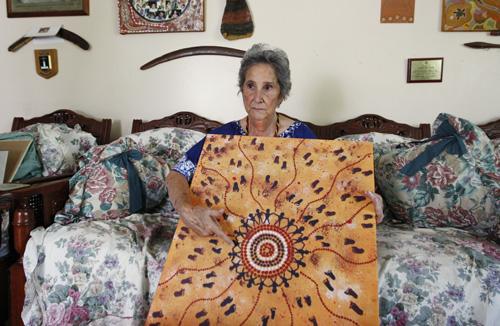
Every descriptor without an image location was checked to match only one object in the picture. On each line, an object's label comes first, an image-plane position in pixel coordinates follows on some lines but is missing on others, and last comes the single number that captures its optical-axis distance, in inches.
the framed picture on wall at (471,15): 81.5
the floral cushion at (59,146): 78.0
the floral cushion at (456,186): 52.6
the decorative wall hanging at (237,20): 87.1
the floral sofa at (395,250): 45.0
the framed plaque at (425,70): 84.2
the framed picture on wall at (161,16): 89.4
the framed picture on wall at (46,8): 94.1
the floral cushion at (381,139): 71.8
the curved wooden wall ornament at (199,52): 89.6
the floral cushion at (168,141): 78.2
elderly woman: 52.7
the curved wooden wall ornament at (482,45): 82.0
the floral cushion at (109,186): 63.2
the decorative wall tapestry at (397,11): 83.4
